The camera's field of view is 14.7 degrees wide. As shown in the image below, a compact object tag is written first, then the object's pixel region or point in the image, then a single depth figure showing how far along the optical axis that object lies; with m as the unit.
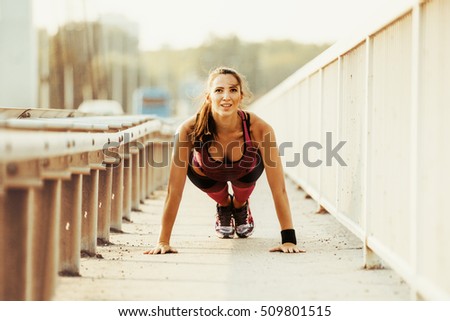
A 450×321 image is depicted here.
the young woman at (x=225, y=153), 12.33
